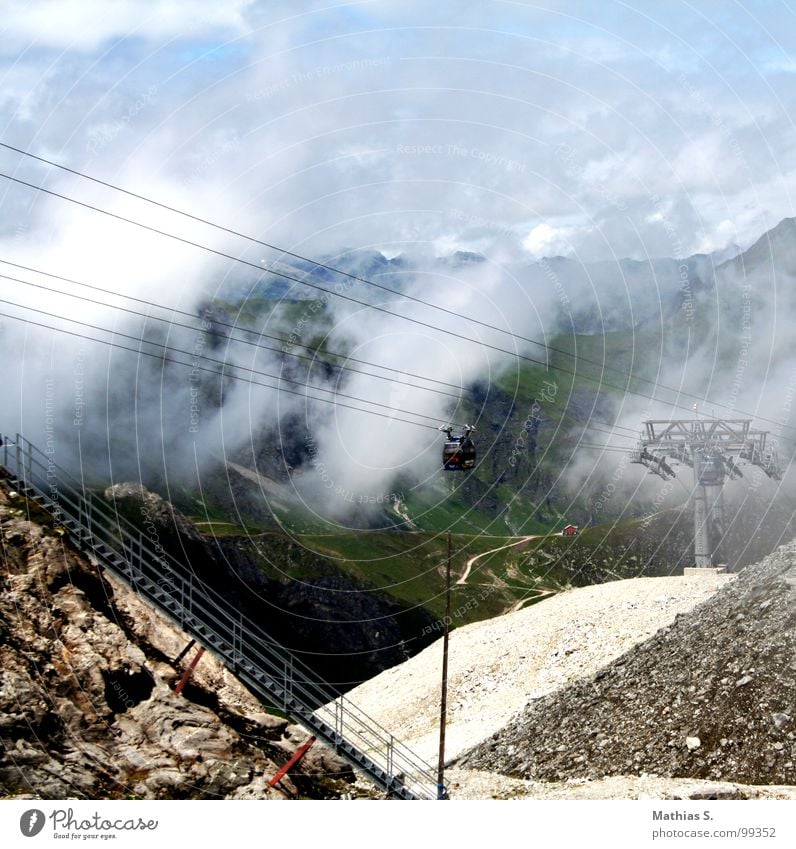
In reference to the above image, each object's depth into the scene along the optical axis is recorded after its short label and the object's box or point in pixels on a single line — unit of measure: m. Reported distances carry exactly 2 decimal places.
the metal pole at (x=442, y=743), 44.97
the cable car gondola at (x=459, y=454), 66.19
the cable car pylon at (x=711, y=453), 102.00
